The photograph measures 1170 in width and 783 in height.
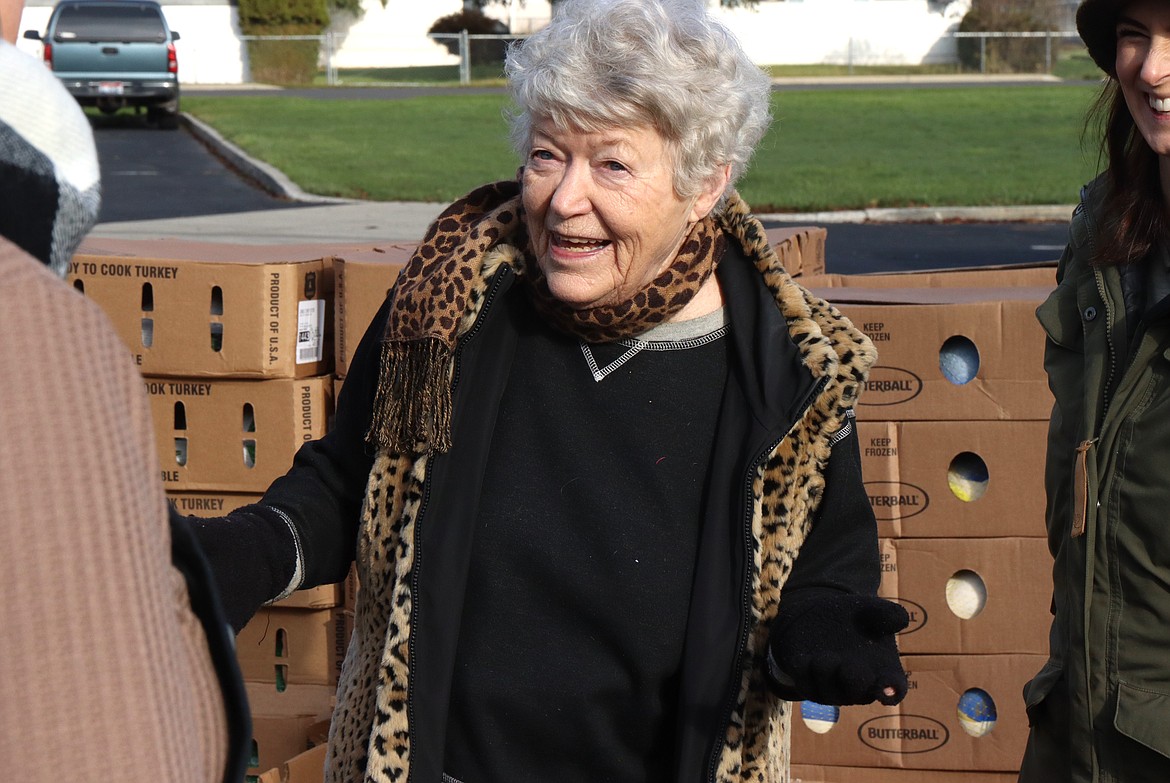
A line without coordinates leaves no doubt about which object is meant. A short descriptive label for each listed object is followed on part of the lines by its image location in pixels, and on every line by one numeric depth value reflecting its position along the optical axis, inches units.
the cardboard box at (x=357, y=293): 129.3
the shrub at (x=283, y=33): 1366.9
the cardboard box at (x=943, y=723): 132.0
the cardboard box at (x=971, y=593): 130.3
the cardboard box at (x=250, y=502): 135.3
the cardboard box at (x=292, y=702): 139.6
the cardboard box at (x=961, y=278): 146.2
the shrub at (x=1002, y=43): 1401.3
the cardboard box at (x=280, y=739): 138.9
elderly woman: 78.8
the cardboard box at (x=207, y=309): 129.9
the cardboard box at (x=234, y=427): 132.6
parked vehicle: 824.3
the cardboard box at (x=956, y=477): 128.0
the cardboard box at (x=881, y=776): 133.7
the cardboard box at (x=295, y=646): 138.7
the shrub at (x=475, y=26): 1541.6
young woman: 78.5
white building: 1656.0
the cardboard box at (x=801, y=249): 145.5
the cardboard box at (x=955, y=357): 125.4
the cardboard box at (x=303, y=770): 121.8
